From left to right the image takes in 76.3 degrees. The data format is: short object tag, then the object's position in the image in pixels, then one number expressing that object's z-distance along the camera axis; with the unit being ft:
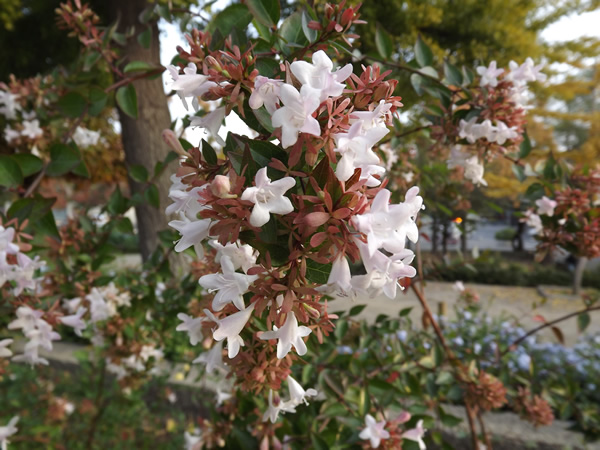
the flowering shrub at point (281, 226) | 0.97
